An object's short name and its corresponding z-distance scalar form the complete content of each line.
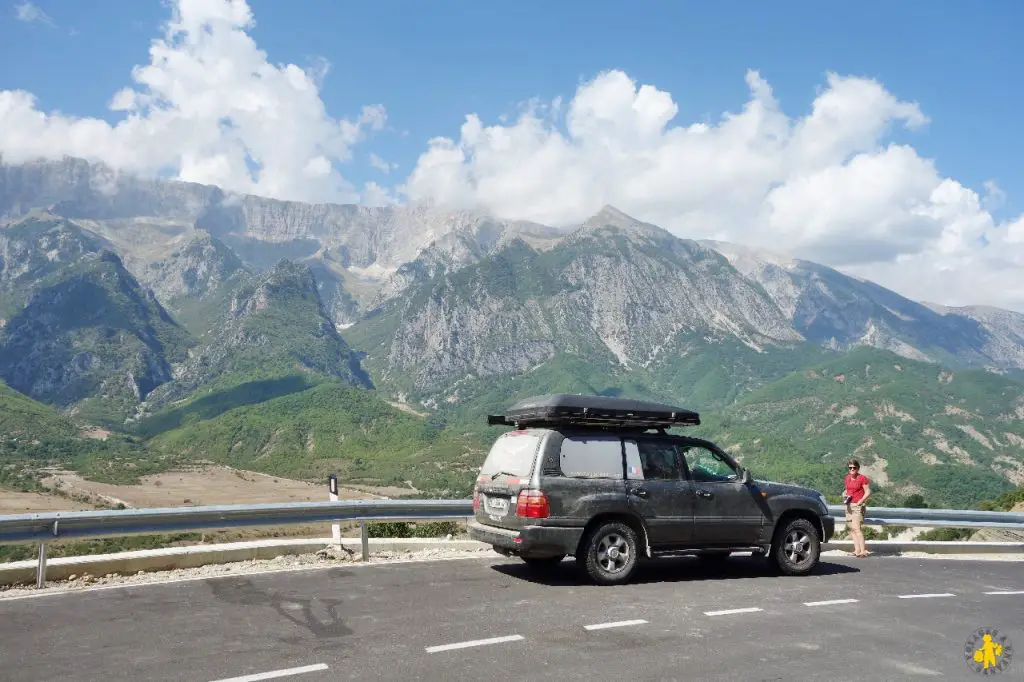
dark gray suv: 10.37
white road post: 12.77
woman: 14.81
